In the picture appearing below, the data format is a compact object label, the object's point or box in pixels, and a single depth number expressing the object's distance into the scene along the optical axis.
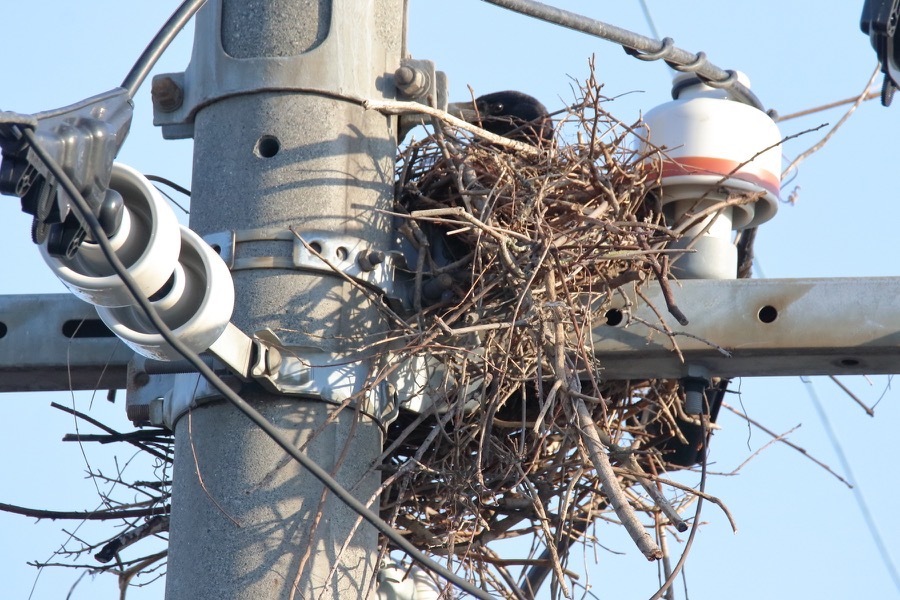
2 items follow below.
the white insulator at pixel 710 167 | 9.86
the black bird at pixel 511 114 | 10.41
